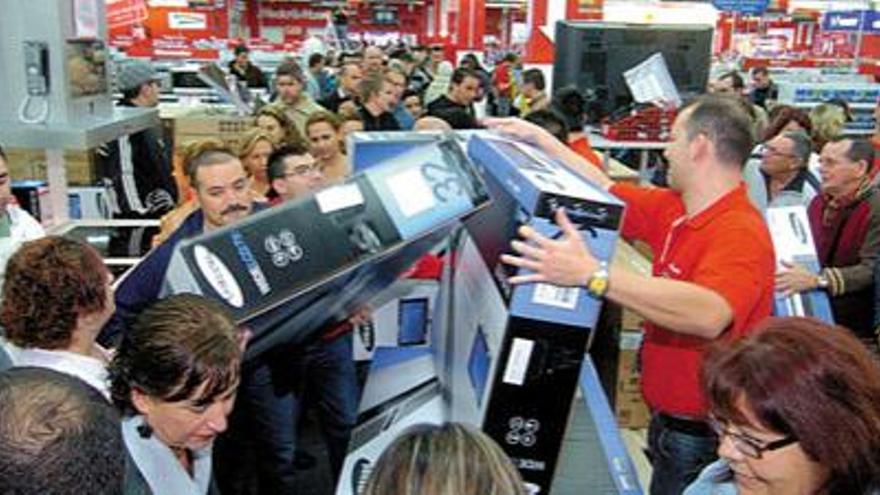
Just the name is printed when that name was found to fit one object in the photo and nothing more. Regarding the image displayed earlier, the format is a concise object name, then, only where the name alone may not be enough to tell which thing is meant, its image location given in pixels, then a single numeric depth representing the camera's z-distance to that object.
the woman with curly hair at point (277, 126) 4.28
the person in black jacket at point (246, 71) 11.16
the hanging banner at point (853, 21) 17.73
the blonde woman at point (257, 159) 3.94
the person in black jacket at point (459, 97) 6.78
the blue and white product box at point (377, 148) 2.45
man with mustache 2.82
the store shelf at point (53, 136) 3.55
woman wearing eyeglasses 1.31
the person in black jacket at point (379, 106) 5.71
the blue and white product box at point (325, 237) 1.60
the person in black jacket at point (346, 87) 7.58
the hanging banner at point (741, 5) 15.83
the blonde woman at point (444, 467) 1.16
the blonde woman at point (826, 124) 5.70
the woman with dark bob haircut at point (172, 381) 1.63
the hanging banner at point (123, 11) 6.98
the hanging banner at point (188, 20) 23.34
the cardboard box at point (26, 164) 4.22
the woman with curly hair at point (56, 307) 1.83
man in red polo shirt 1.95
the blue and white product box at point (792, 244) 2.80
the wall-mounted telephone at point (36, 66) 3.56
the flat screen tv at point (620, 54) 7.03
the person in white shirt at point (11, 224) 2.72
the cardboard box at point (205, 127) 6.35
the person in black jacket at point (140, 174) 4.84
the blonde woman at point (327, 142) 4.13
